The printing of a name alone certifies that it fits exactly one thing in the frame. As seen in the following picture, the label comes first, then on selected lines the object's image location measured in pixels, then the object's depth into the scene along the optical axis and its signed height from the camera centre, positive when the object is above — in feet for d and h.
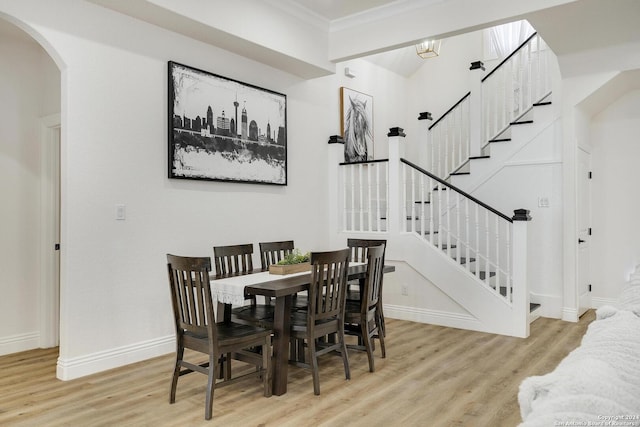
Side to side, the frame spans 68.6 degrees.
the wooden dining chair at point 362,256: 13.35 -1.45
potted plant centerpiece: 11.75 -1.34
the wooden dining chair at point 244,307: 11.35 -2.42
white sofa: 2.27 -0.95
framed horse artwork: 21.16 +4.11
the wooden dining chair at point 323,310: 10.39 -2.25
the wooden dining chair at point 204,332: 9.17 -2.53
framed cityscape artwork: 13.85 +2.72
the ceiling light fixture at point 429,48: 17.99 +6.37
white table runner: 10.21 -1.64
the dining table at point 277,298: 10.05 -1.90
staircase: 15.67 +0.57
